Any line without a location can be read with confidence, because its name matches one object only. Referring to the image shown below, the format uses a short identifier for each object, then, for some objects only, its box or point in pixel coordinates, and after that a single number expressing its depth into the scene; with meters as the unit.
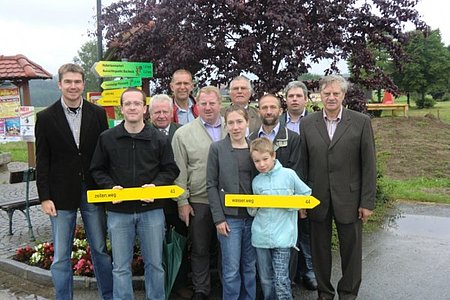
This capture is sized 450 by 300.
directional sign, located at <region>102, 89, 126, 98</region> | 5.81
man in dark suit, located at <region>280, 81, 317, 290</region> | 4.58
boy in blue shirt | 3.78
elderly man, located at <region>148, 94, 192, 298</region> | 4.41
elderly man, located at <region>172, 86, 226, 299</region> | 4.13
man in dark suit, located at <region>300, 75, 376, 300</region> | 3.97
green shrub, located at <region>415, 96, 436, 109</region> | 42.19
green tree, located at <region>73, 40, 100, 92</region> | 53.09
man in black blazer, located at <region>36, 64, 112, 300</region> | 3.84
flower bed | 5.11
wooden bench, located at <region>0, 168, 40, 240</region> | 6.62
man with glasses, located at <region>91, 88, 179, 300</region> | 3.74
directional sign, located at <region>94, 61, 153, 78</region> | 5.54
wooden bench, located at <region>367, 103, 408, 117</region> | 24.71
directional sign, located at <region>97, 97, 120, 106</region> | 5.84
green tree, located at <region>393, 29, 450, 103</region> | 42.34
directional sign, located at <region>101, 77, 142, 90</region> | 5.86
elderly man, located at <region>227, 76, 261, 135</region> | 4.57
